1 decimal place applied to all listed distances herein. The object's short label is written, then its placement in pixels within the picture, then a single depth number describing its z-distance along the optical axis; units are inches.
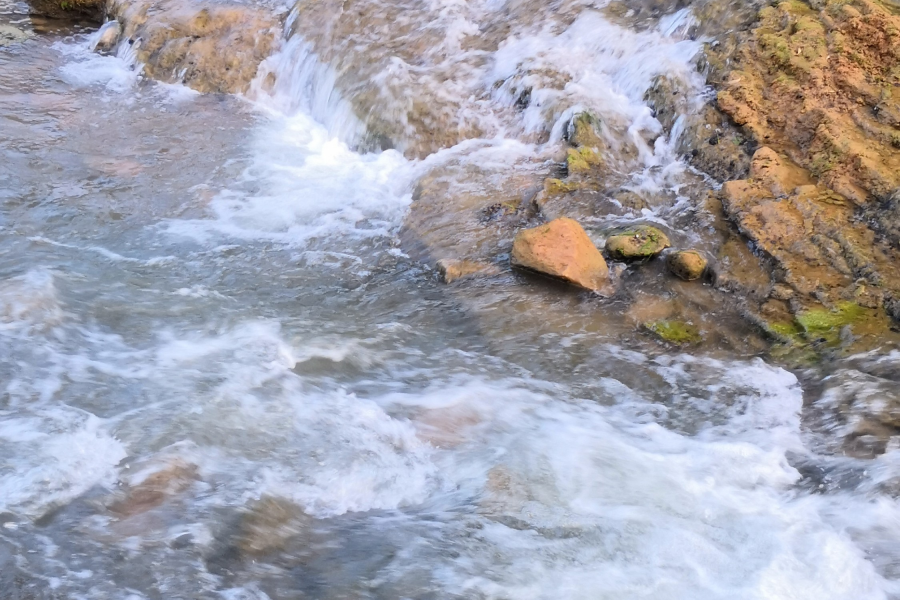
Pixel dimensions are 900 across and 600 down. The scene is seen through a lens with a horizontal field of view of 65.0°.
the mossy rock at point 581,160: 232.2
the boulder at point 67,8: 401.4
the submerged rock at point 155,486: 124.6
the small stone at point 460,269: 197.8
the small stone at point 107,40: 359.9
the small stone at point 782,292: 180.7
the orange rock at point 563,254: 187.6
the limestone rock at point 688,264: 188.1
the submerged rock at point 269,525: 120.1
